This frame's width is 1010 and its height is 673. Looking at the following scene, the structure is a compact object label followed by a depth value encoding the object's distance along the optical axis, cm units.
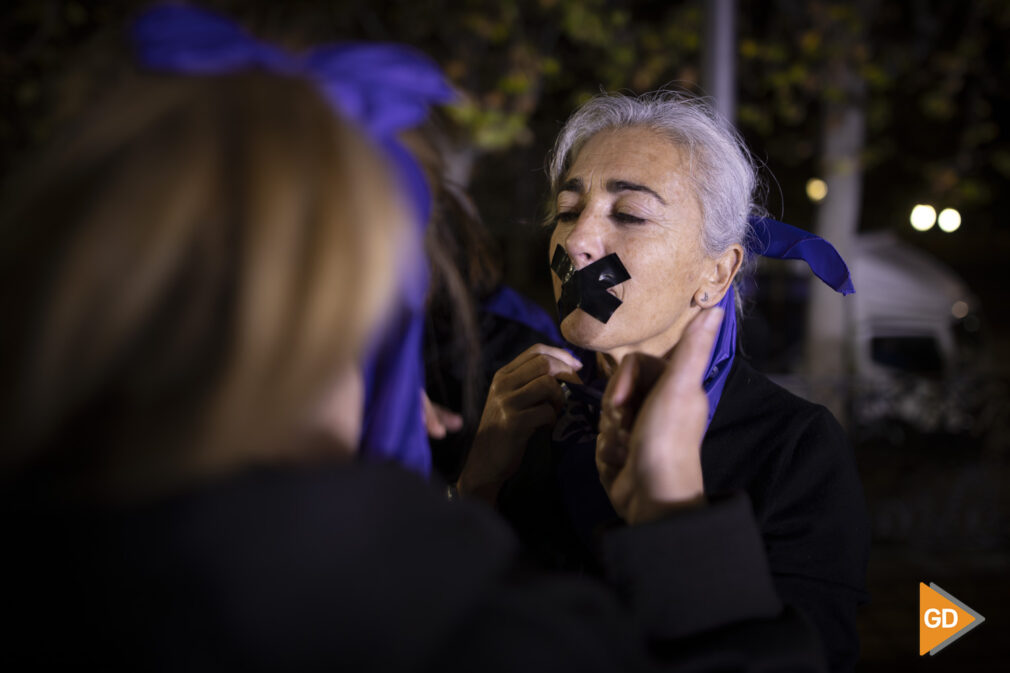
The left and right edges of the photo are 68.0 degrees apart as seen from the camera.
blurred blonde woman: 73
